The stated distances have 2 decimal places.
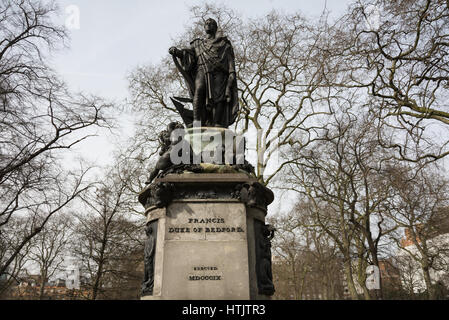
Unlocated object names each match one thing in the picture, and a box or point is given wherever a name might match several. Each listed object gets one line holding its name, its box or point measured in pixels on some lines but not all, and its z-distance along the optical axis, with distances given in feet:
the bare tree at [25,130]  37.19
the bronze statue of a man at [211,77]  27.07
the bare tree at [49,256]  114.32
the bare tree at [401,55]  29.43
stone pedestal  19.30
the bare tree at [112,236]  73.87
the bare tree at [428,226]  70.71
